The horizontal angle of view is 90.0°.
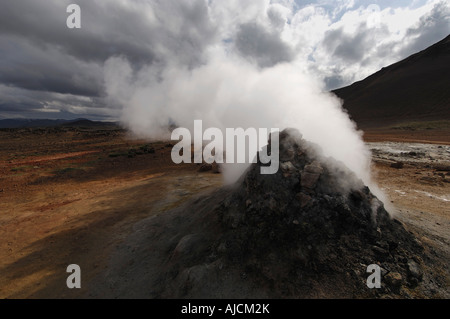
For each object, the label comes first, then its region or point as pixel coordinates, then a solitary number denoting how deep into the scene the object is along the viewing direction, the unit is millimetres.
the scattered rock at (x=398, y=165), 10522
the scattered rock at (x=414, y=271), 3174
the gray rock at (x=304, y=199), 3769
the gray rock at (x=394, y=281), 3041
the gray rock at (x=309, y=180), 3951
